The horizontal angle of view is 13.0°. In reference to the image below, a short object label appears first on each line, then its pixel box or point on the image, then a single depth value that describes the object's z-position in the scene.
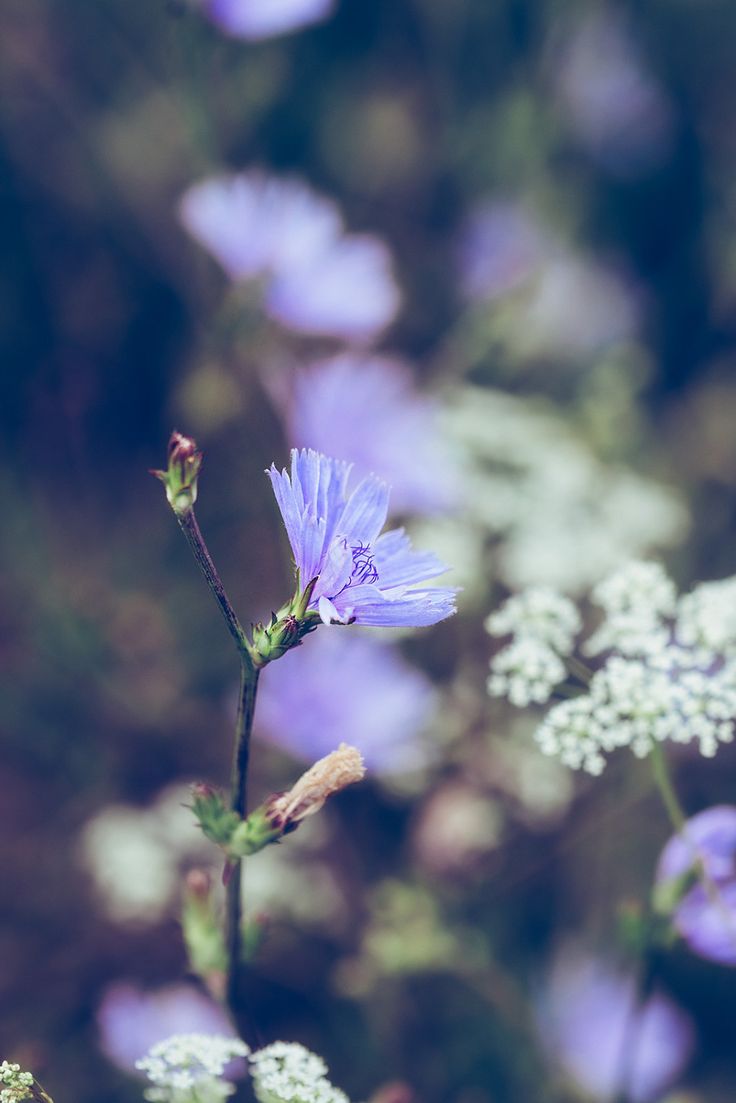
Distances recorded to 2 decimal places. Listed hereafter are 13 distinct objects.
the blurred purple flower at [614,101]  1.00
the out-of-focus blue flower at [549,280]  0.95
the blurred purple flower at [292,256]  0.72
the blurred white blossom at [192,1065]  0.51
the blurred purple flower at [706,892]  0.55
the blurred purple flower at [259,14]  0.65
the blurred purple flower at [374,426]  0.71
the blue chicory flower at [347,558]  0.50
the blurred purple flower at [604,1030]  0.68
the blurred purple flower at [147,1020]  0.62
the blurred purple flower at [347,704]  0.65
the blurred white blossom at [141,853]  0.66
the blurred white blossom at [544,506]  0.68
